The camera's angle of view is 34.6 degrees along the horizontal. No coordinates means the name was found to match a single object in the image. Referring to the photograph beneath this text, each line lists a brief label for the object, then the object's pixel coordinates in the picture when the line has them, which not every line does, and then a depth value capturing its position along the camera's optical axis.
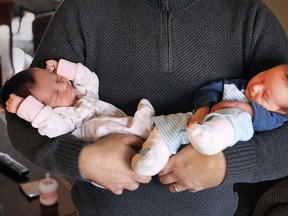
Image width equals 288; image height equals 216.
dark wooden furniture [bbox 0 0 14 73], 3.84
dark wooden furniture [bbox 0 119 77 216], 1.89
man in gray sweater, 1.19
